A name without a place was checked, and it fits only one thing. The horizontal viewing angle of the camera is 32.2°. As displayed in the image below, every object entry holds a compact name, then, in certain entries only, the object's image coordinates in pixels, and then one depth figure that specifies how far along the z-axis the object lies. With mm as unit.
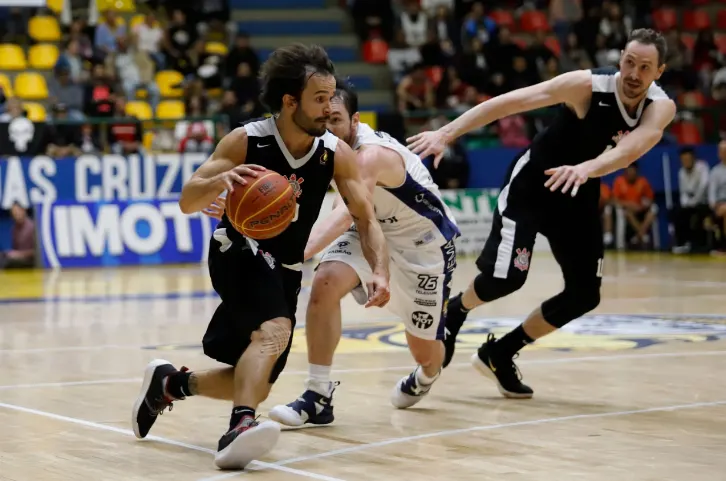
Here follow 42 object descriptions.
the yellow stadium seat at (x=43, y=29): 21188
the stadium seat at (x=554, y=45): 24125
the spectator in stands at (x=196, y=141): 18953
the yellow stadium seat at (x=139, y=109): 20172
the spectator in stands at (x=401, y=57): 23250
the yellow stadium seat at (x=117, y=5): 21984
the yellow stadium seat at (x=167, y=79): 21109
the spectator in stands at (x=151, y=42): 21223
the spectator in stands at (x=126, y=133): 18719
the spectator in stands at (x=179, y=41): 21266
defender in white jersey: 6098
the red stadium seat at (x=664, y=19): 25375
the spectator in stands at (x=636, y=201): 20266
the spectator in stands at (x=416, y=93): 21781
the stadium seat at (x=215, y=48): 21950
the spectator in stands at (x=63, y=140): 18219
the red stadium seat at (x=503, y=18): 24922
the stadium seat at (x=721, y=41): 24894
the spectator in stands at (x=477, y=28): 23609
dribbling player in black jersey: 5227
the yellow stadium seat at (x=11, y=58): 20484
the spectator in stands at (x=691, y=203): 19812
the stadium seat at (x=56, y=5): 21281
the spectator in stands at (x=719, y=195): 19328
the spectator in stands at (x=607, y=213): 20625
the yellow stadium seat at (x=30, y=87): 20094
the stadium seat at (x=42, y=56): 20719
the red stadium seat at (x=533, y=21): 25141
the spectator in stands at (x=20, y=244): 17656
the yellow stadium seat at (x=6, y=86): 19609
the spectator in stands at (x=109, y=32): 20767
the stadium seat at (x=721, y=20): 25922
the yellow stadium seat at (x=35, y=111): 19438
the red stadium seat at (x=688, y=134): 21594
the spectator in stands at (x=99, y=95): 18969
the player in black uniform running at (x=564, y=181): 6801
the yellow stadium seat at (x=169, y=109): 20650
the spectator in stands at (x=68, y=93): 19344
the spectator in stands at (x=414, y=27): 23797
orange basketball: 5012
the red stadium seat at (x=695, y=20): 25922
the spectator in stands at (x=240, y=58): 21297
